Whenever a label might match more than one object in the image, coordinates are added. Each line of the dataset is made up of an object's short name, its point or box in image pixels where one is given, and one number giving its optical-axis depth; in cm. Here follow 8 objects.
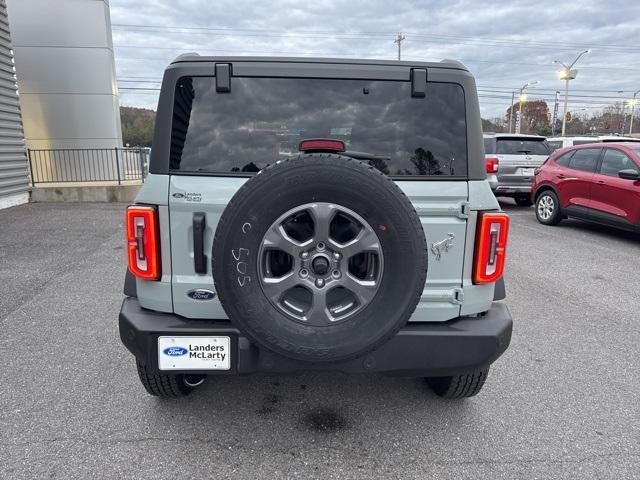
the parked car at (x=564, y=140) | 1566
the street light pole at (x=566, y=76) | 4228
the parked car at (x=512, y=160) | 1077
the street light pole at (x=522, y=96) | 5293
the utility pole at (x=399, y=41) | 4912
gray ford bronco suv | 221
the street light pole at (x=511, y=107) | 6746
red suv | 723
